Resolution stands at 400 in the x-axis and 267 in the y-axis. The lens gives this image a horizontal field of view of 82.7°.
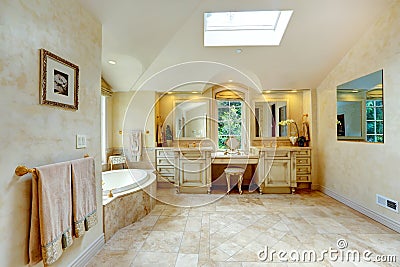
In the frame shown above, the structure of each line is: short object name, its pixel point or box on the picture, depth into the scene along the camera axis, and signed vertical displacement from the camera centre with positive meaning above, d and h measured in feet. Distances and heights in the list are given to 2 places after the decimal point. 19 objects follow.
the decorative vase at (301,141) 15.23 -0.36
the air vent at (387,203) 8.66 -2.69
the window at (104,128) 14.72 +0.53
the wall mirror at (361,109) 9.57 +1.26
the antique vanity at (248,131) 15.14 +0.44
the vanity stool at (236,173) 13.83 -2.24
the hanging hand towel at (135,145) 15.31 -0.58
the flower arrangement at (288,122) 15.69 +0.95
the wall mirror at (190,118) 16.40 +1.32
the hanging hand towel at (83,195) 5.94 -1.63
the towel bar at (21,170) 4.51 -0.67
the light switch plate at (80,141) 6.53 -0.12
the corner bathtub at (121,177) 12.61 -2.31
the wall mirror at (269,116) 16.19 +1.41
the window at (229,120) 16.35 +1.15
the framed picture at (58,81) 5.18 +1.41
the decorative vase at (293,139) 15.62 -0.22
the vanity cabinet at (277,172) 13.96 -2.22
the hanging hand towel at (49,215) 4.71 -1.71
